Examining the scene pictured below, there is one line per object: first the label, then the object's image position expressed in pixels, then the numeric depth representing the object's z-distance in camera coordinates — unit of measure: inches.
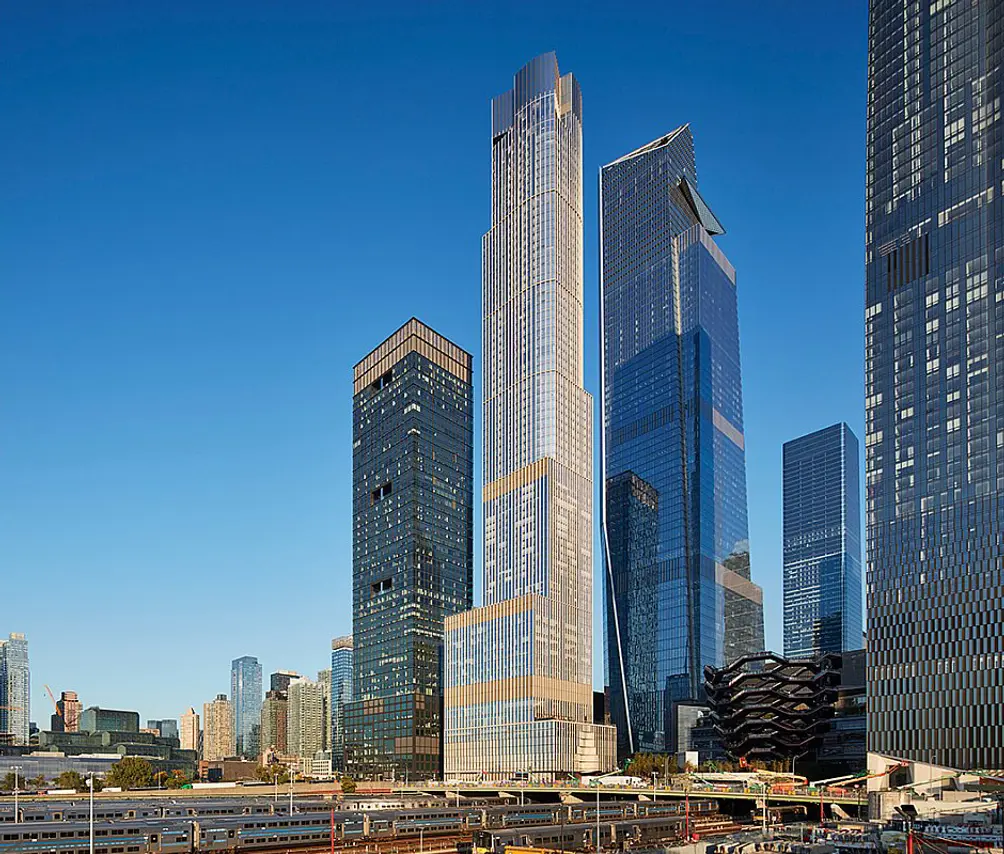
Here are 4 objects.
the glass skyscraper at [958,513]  7155.5
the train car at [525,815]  6230.3
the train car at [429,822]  5969.5
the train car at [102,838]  4805.6
